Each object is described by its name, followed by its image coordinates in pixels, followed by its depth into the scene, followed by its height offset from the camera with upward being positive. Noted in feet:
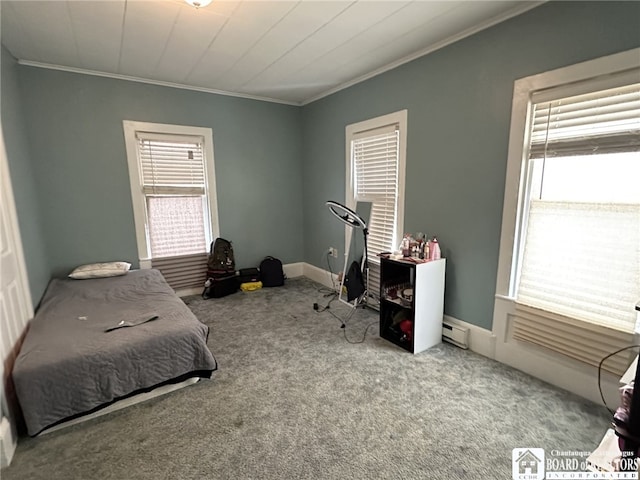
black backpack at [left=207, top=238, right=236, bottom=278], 12.69 -2.85
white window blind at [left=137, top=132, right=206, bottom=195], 11.58 +1.02
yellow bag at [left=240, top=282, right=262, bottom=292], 13.43 -4.15
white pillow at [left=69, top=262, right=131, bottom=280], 10.02 -2.59
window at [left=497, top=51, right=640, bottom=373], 5.71 -0.47
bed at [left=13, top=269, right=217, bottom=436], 5.40 -3.08
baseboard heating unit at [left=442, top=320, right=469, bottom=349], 8.43 -4.01
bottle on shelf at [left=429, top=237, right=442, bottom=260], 8.55 -1.72
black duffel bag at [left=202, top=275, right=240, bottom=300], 12.51 -3.89
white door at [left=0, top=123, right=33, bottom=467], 5.17 -2.27
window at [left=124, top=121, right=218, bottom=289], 11.48 -0.26
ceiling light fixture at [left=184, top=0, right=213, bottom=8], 6.12 +3.70
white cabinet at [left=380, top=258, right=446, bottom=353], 8.16 -3.17
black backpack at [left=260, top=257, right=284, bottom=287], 13.89 -3.71
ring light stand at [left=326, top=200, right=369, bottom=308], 9.98 -2.35
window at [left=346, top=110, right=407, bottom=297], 9.98 +0.41
